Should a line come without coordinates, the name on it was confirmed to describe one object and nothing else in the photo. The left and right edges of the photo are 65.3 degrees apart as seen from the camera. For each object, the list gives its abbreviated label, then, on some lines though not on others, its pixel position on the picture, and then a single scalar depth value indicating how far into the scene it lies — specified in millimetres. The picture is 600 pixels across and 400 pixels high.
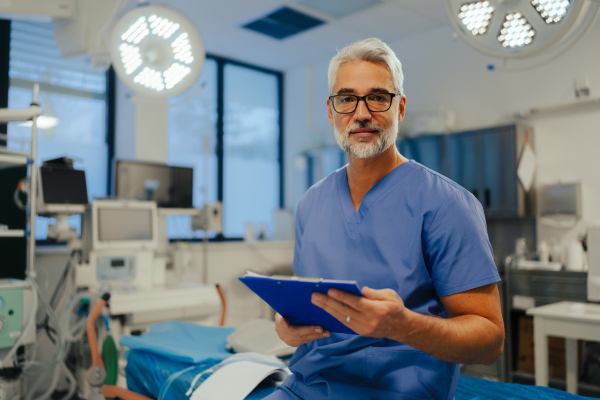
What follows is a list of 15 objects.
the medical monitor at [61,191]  2609
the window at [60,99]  3738
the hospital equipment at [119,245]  2748
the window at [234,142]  4926
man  1082
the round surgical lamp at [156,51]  2082
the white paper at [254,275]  926
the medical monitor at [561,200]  3635
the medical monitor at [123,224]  2758
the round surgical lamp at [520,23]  1309
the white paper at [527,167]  3756
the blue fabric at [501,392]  1520
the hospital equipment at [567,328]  2193
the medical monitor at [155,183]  3182
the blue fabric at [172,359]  1696
